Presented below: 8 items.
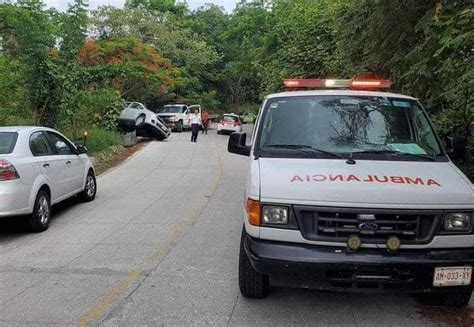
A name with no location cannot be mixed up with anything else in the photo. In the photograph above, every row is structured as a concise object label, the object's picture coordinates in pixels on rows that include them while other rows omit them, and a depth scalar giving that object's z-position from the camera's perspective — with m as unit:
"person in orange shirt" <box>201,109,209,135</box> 36.56
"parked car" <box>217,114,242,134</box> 34.31
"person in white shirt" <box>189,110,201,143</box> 27.39
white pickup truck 35.40
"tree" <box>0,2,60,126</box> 15.73
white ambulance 4.31
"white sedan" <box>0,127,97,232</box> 7.45
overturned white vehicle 24.72
